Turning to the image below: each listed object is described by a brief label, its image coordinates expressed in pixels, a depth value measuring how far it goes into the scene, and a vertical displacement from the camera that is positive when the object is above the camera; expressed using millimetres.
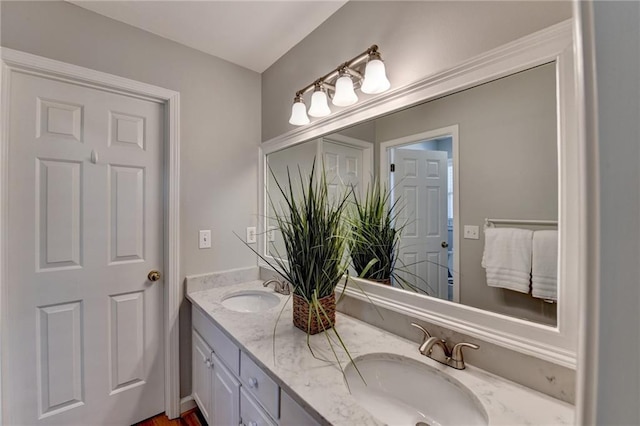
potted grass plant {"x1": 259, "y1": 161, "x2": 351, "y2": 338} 1067 -169
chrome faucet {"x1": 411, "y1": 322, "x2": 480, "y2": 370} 858 -464
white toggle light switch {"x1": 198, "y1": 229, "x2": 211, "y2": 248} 1702 -165
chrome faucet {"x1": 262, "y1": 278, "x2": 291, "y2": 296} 1623 -456
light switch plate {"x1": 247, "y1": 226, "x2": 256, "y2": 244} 1925 -152
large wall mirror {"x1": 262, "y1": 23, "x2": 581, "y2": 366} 732 +115
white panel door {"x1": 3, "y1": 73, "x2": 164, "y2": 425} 1252 -225
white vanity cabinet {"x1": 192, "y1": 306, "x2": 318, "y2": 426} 851 -699
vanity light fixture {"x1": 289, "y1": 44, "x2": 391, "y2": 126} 1104 +608
